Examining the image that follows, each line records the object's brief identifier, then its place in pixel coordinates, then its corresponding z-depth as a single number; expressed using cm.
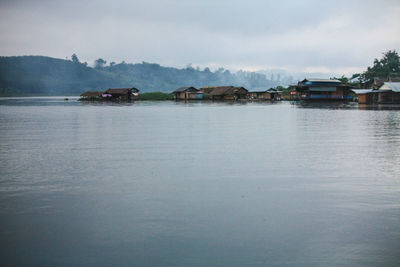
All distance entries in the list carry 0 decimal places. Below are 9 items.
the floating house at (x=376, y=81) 7894
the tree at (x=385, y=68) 9750
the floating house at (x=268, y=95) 11075
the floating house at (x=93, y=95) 12248
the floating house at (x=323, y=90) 8550
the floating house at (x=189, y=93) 11638
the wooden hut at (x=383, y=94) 6781
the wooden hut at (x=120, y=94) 10962
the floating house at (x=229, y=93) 11288
